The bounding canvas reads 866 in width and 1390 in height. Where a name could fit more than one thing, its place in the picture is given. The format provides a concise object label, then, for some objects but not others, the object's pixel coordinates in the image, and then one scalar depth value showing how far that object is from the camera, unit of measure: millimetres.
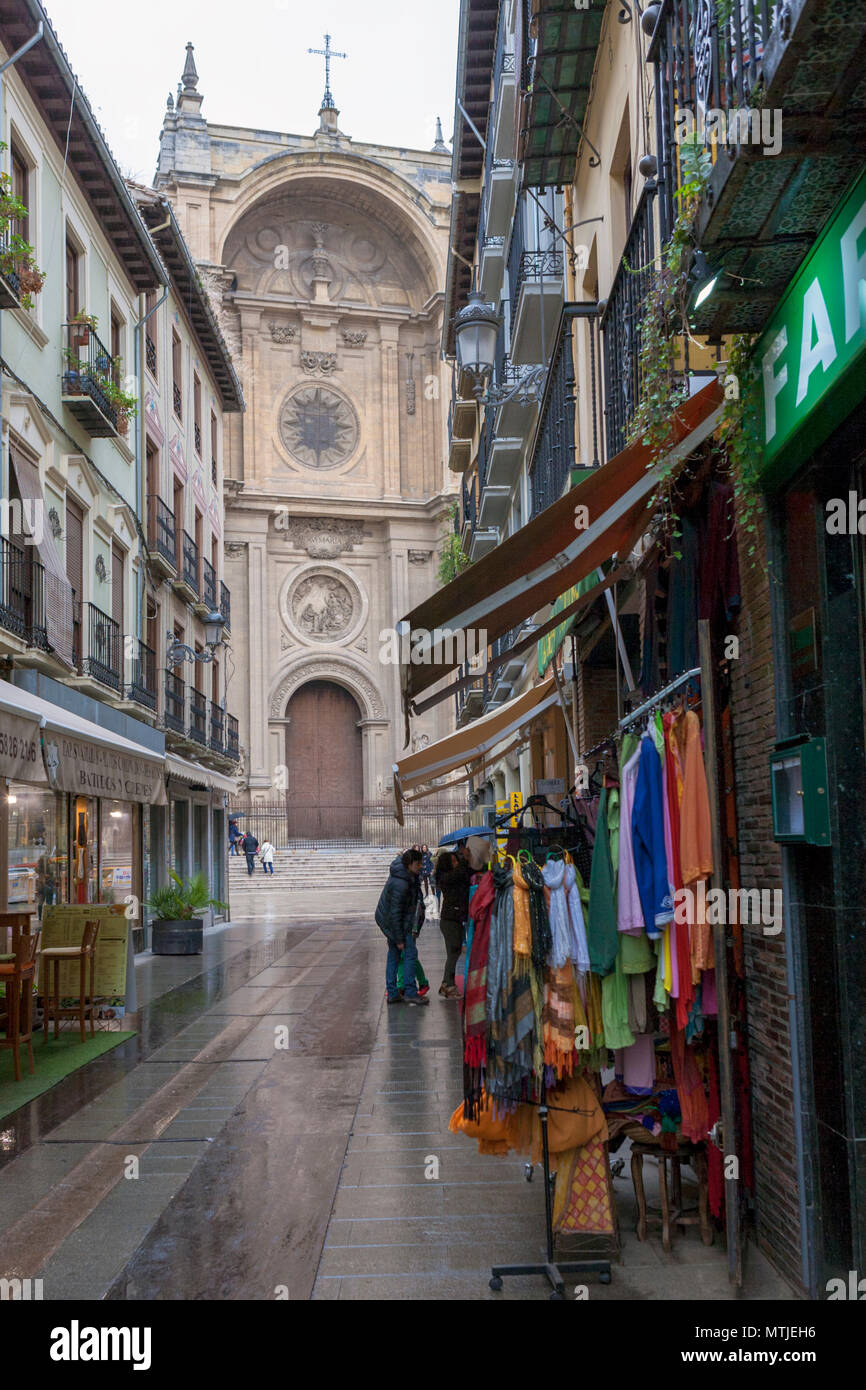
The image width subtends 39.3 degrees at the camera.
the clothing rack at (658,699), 5198
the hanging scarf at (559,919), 4996
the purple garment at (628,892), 4969
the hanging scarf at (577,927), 5008
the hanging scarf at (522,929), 4961
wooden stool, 5160
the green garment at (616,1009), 4996
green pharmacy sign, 3713
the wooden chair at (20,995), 8836
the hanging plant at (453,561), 29211
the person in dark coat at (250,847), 35781
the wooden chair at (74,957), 10266
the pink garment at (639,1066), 5203
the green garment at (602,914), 5000
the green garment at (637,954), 5020
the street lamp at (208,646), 22828
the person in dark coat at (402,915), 12219
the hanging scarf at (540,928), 5020
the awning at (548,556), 5766
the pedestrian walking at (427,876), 27256
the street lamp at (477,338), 13898
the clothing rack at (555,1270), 4699
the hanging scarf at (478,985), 5188
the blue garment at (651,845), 4969
